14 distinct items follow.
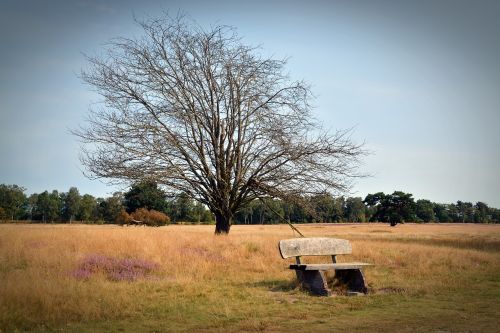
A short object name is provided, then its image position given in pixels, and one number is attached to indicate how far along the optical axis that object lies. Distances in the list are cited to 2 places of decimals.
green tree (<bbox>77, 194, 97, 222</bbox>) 98.31
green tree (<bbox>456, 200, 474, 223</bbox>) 118.19
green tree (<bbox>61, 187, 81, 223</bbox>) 102.19
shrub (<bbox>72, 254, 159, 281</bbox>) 9.62
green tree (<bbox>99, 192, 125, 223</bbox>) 85.13
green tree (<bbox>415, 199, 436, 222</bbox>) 98.24
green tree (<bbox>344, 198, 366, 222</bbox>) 102.25
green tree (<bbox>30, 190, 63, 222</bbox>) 99.31
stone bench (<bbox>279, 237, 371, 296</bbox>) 9.14
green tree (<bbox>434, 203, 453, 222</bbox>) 114.12
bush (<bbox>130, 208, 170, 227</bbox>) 48.75
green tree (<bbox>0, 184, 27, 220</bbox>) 79.19
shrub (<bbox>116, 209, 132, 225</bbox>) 48.18
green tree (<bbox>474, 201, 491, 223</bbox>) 113.00
